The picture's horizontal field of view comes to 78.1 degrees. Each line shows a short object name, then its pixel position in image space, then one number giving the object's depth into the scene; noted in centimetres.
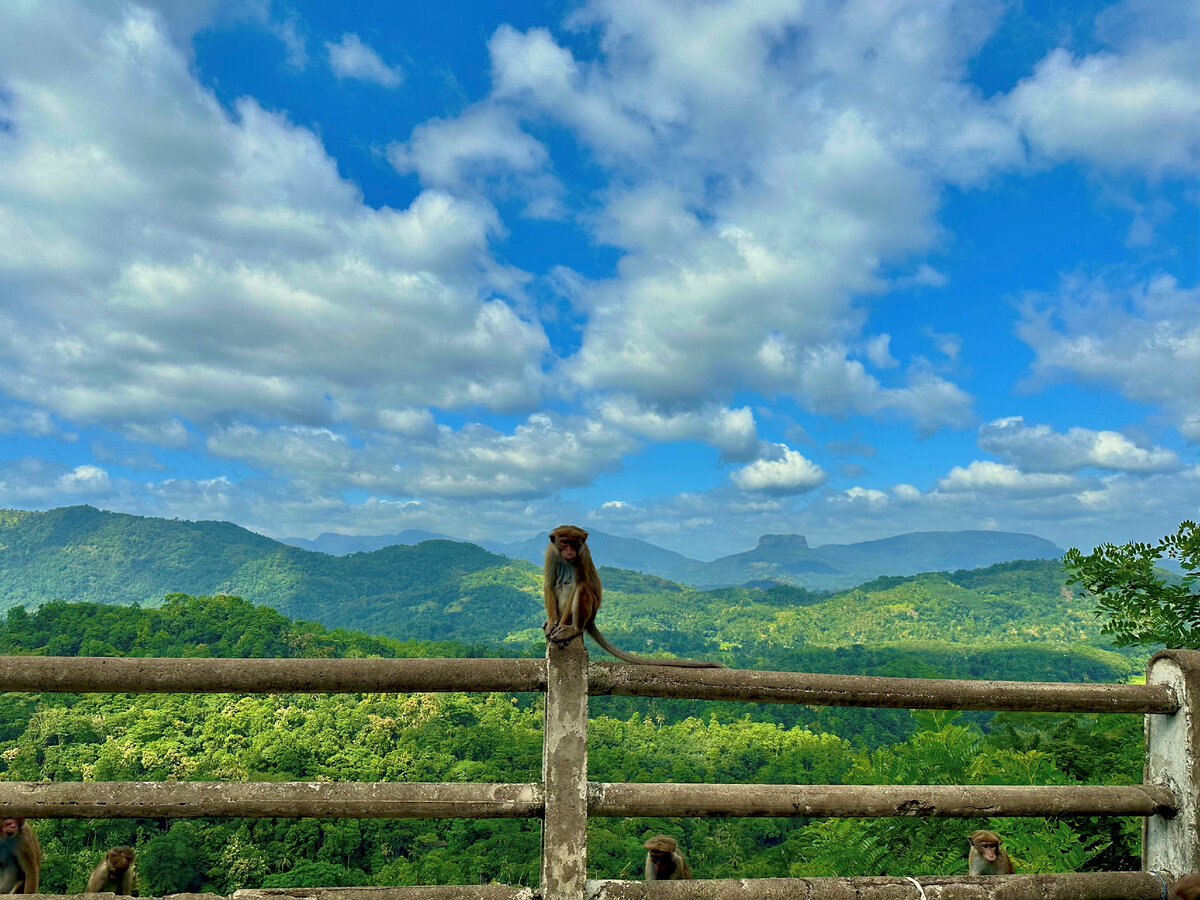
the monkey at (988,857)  512
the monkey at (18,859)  404
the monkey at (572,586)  346
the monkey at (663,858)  525
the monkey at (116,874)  442
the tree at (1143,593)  826
